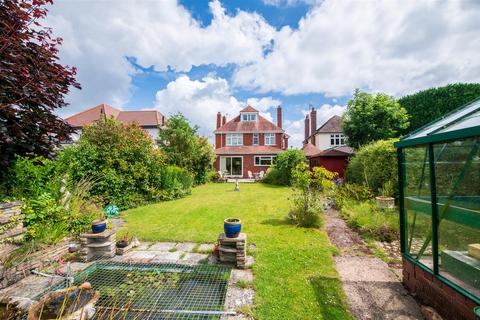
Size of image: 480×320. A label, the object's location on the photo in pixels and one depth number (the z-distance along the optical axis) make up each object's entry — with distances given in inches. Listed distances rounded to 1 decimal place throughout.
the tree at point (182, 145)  637.9
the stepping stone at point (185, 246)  194.9
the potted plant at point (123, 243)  186.1
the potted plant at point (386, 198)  291.3
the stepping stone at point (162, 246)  195.2
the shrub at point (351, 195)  343.3
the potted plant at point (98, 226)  177.5
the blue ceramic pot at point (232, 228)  161.3
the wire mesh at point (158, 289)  110.0
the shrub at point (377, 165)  334.6
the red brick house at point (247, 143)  879.7
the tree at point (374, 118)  493.0
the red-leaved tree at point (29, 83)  138.6
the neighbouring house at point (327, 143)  612.1
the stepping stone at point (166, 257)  169.6
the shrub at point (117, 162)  326.0
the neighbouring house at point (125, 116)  1086.6
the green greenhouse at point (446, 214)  98.0
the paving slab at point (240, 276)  142.1
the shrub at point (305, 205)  262.1
